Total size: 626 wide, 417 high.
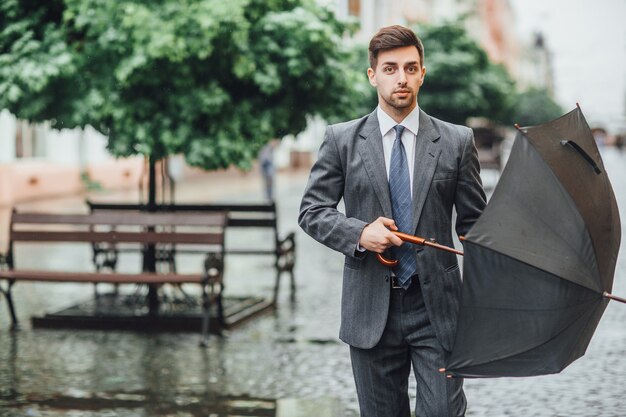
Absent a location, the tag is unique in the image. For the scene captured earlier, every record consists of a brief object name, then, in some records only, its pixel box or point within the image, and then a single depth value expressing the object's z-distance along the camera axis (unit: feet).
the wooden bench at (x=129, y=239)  28.43
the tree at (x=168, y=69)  28.50
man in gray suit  12.47
